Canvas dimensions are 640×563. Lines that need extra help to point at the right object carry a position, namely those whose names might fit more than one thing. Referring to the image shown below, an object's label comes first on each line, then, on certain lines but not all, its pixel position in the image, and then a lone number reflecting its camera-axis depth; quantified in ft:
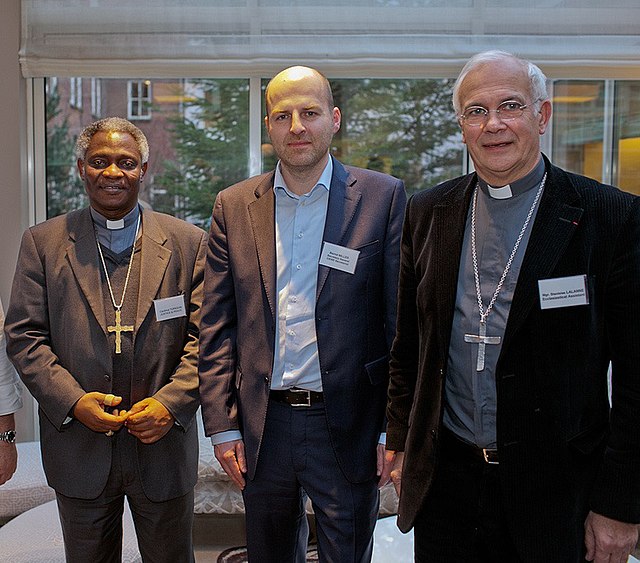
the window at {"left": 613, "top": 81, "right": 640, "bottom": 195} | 15.52
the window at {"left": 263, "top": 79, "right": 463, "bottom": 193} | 15.39
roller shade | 14.19
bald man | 7.11
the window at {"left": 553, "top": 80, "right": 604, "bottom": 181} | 15.55
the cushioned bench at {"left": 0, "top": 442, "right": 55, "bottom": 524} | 11.81
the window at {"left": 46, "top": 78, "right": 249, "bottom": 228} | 15.24
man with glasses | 5.45
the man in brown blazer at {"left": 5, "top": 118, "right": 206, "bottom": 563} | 7.72
